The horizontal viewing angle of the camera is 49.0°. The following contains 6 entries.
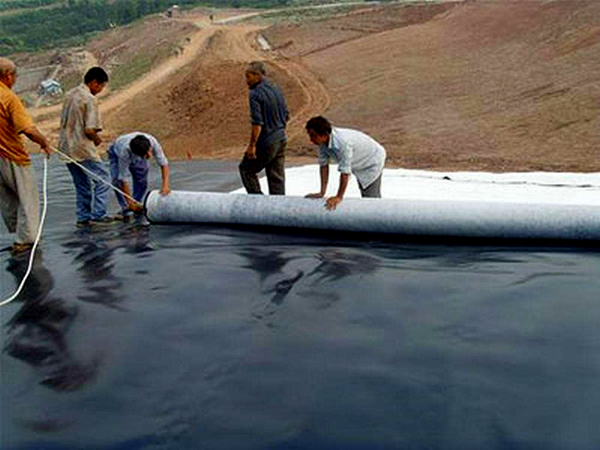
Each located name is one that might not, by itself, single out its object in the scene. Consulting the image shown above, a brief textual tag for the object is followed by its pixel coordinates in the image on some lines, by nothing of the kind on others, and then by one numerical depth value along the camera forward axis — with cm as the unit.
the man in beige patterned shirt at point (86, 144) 585
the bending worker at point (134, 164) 614
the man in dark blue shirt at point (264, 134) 609
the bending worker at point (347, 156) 526
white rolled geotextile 484
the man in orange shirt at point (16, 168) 519
